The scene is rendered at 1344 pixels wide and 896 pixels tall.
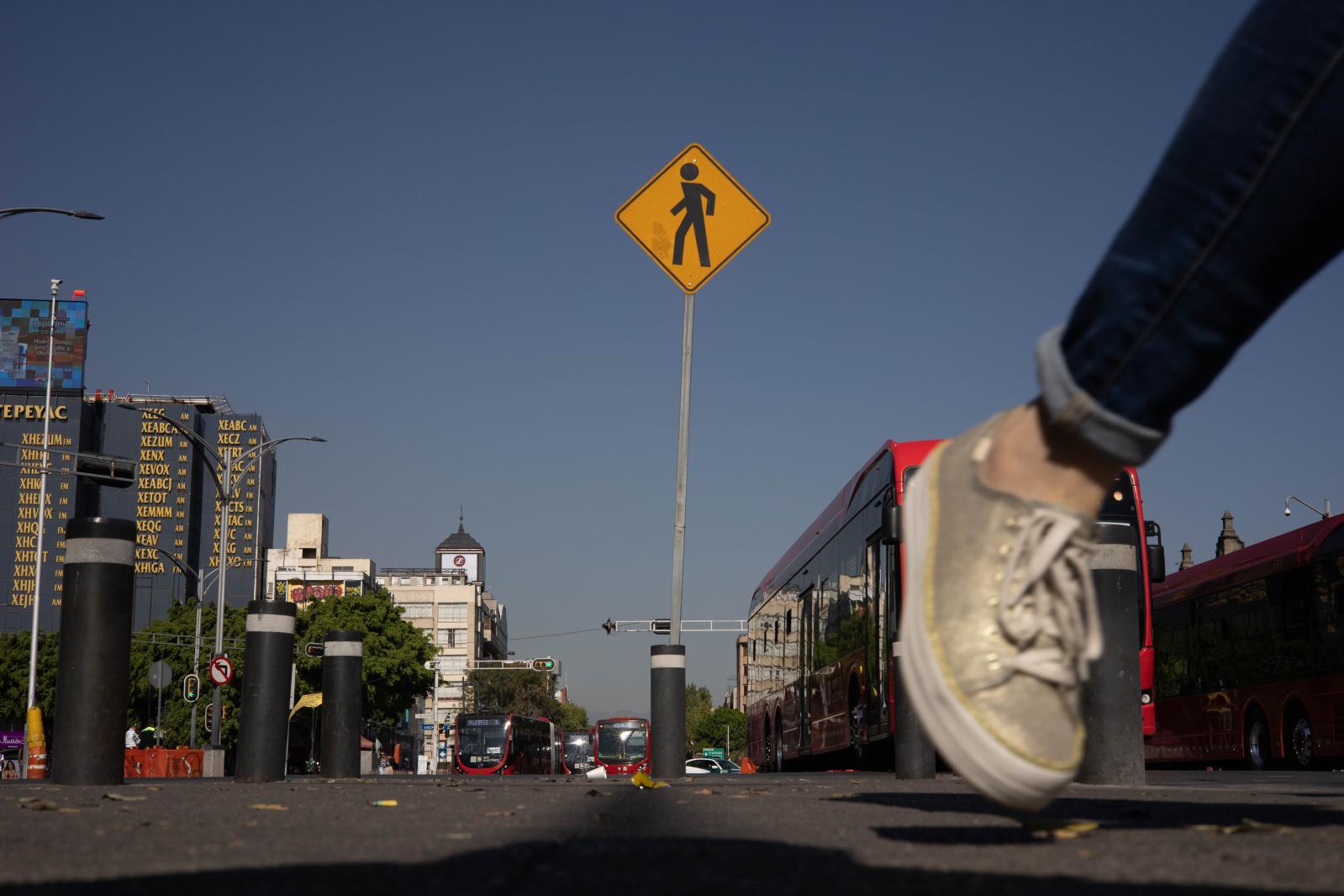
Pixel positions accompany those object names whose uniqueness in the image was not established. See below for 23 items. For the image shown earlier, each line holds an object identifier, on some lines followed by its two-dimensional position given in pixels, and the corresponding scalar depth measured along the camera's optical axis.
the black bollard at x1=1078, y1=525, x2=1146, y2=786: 7.64
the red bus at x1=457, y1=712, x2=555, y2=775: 51.22
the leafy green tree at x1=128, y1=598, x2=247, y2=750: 66.06
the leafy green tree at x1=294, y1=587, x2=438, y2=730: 64.56
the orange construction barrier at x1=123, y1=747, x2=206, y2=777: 27.83
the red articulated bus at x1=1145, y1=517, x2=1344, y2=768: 19.45
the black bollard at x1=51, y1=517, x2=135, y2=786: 7.05
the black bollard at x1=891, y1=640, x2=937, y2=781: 9.59
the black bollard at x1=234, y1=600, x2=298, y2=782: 9.88
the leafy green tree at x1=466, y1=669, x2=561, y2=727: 110.88
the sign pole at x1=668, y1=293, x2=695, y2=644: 10.30
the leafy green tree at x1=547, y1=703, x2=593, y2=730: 144.50
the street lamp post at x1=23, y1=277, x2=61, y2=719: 56.46
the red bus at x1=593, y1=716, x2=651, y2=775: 52.78
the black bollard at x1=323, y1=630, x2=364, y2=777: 11.38
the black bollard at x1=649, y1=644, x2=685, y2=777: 9.90
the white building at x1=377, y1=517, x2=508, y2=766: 146.25
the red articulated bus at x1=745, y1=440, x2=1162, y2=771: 15.62
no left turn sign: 28.95
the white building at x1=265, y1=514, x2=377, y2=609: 134.12
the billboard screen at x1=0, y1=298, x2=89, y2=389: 130.00
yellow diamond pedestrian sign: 10.38
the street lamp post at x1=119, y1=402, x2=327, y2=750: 31.66
